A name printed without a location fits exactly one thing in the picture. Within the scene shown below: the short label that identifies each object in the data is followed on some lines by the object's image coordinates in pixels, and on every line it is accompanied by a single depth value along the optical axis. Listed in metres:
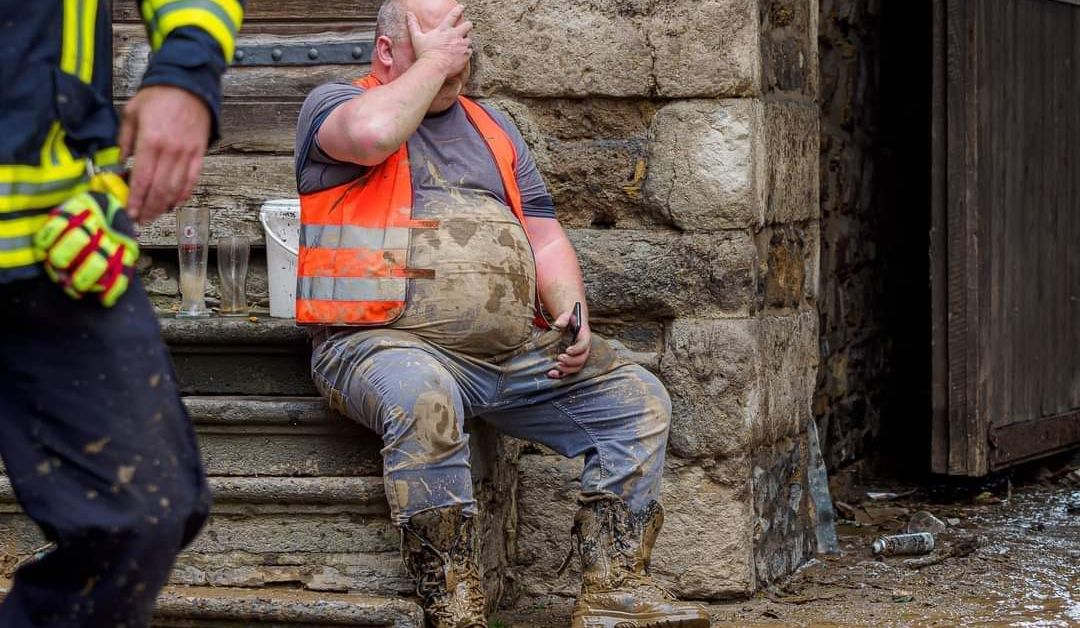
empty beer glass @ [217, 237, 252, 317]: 8.54
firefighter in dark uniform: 4.09
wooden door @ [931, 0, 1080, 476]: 10.86
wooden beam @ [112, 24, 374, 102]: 8.97
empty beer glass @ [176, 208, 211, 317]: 8.43
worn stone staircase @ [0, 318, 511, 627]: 7.04
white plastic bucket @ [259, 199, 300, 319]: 8.43
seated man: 6.72
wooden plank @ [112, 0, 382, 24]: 8.94
